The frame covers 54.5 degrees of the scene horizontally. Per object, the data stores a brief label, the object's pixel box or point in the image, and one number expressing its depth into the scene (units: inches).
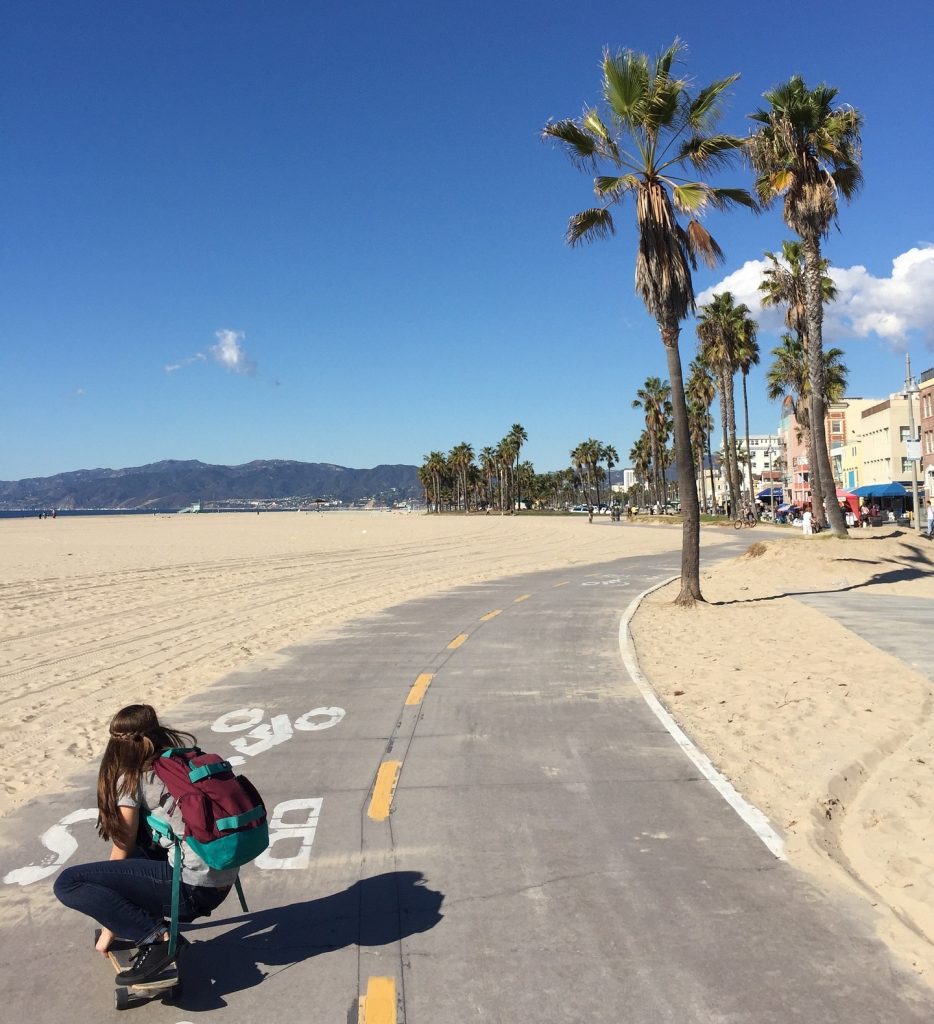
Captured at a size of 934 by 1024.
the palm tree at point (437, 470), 7751.0
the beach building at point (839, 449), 3548.2
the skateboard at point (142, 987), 162.4
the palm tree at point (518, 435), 6250.0
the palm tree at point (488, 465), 7012.8
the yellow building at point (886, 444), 2994.6
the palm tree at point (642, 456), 5009.8
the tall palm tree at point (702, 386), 3159.5
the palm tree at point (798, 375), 2289.6
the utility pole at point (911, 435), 1547.7
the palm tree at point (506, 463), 6382.9
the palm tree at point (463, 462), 7121.1
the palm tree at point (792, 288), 1609.3
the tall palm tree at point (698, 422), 3553.2
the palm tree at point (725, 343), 2306.8
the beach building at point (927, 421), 2465.6
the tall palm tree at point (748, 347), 2329.0
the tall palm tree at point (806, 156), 941.2
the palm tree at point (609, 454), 6481.3
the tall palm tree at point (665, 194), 688.4
